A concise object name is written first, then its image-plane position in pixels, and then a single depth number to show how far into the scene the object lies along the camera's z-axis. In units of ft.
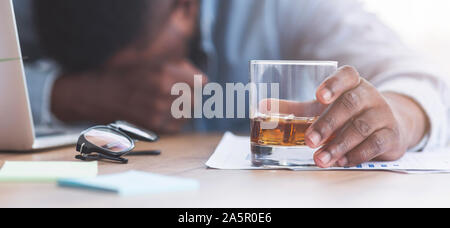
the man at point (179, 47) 5.49
